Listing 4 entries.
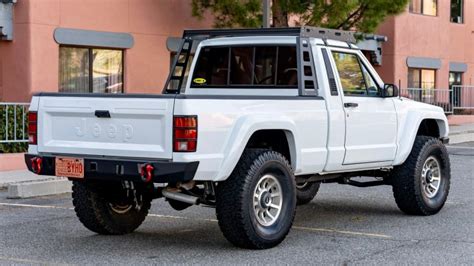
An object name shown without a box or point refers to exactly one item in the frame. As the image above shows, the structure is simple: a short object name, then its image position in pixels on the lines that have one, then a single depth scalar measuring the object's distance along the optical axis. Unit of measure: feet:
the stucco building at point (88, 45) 56.24
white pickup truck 24.76
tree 61.11
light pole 54.80
